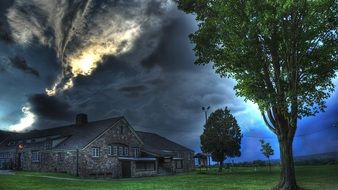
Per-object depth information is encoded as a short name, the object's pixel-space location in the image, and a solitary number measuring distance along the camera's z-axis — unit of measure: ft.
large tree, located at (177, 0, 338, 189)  77.92
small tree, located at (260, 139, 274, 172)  244.42
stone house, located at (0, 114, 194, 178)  188.34
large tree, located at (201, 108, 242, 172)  230.48
